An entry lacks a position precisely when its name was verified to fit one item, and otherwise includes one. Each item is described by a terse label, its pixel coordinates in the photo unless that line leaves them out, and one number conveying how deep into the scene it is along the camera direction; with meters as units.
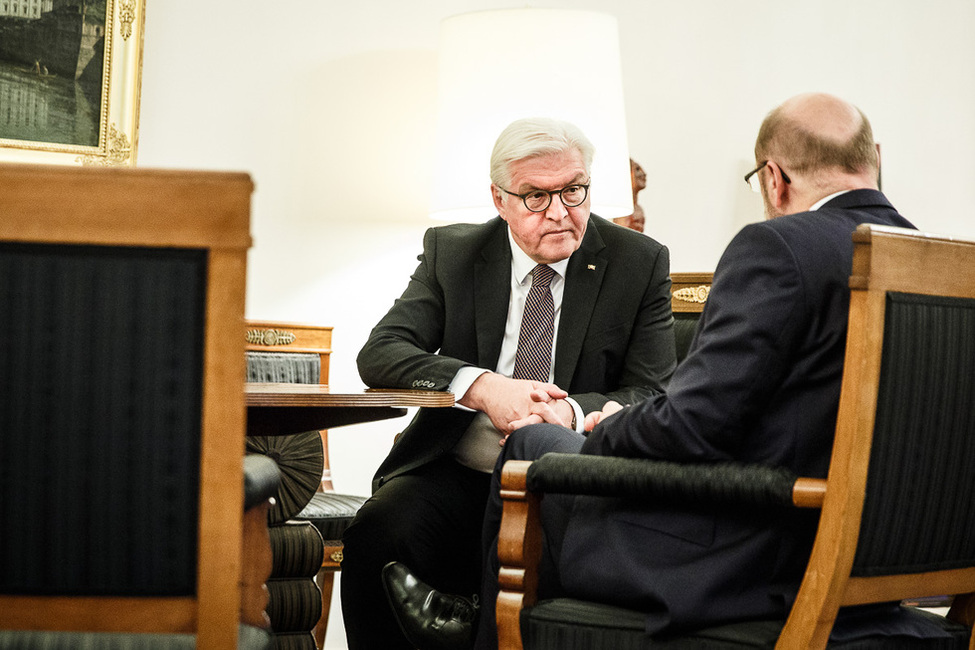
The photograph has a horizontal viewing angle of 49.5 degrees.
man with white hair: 2.61
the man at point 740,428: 1.72
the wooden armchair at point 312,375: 3.40
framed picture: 4.11
